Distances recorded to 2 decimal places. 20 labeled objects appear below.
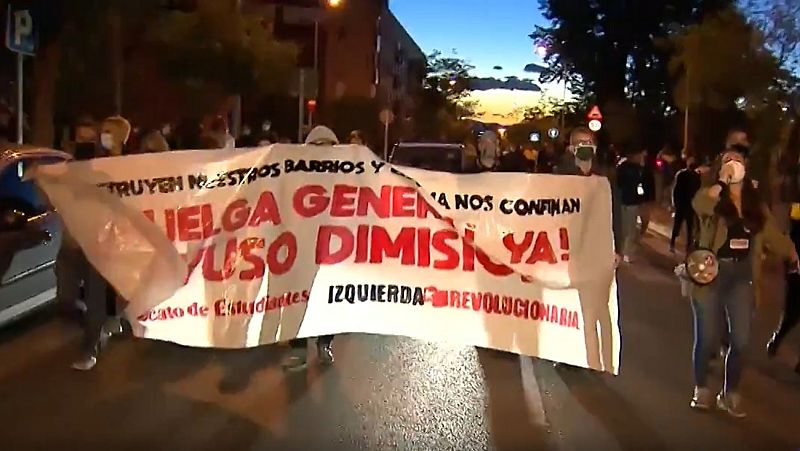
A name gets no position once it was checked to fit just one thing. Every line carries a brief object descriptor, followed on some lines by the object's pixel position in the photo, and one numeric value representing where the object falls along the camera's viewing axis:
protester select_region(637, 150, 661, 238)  17.91
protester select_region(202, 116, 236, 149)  13.49
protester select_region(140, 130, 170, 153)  9.42
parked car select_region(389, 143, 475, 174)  20.55
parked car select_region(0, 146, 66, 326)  8.87
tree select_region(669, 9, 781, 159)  28.78
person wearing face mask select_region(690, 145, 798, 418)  7.28
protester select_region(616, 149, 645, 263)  17.27
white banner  7.20
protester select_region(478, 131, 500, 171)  11.12
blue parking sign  12.71
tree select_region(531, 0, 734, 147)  55.25
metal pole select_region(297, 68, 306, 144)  24.11
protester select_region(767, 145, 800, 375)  9.60
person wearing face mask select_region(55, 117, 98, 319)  8.34
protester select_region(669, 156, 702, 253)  17.42
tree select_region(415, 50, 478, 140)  76.38
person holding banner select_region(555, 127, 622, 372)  7.04
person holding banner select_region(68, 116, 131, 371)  8.35
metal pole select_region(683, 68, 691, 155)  33.50
